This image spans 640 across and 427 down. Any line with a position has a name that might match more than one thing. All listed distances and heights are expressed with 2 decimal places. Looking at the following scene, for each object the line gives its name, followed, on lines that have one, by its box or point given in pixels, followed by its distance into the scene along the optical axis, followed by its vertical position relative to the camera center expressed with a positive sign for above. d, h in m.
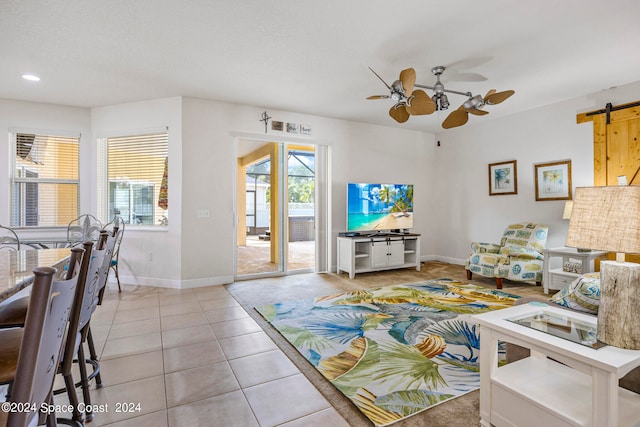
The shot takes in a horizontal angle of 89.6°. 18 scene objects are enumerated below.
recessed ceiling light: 3.72 +1.55
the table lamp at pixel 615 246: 1.29 -0.15
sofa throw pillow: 1.83 -0.51
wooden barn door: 3.95 +0.86
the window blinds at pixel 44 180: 4.61 +0.43
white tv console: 5.22 -0.72
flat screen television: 5.45 +0.05
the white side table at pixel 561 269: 3.92 -0.70
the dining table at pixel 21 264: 1.23 -0.30
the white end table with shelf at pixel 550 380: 1.23 -0.84
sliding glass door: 5.34 +0.07
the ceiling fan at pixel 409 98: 2.86 +1.11
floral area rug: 1.96 -1.09
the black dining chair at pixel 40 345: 0.68 -0.32
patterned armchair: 4.39 -0.64
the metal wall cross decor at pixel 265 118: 4.98 +1.42
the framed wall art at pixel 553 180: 4.62 +0.45
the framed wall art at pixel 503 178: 5.30 +0.55
